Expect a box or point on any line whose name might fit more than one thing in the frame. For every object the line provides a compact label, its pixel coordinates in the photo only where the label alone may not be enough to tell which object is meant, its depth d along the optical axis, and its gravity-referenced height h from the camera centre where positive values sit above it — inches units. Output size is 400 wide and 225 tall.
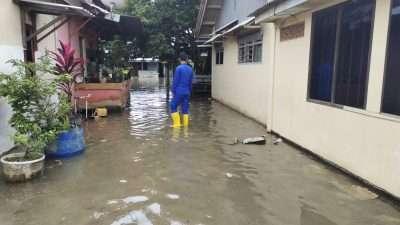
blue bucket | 206.5 -49.0
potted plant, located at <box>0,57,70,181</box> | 166.2 -27.2
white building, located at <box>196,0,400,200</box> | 148.8 -4.7
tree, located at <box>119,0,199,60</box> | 610.2 +91.0
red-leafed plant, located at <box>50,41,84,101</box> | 263.3 +5.6
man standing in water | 302.4 -16.3
